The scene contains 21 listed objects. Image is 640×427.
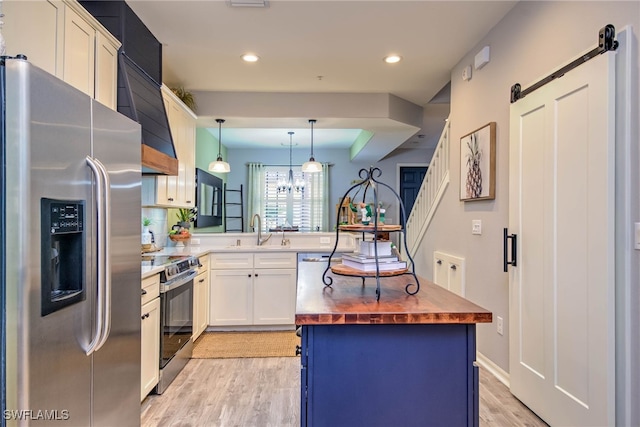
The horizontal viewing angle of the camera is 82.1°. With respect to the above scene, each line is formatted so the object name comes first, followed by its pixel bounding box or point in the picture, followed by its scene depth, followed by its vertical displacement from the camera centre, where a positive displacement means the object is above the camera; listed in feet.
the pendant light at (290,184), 26.63 +2.37
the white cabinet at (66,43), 5.17 +2.83
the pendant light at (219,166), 15.03 +2.08
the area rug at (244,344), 10.85 -4.06
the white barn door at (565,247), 5.60 -0.52
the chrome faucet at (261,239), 14.58 -0.90
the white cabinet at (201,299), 11.40 -2.69
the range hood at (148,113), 7.94 +2.40
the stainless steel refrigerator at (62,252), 3.45 -0.41
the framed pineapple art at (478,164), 9.12 +1.42
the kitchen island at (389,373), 4.57 -1.95
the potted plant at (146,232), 11.69 -0.54
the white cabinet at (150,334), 7.38 -2.49
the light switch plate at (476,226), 9.75 -0.23
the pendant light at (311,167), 16.39 +2.23
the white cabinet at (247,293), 12.81 -2.68
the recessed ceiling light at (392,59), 11.02 +4.83
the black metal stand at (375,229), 5.02 -0.17
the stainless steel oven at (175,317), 8.38 -2.54
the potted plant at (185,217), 13.99 -0.03
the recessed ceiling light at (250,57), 10.90 +4.81
